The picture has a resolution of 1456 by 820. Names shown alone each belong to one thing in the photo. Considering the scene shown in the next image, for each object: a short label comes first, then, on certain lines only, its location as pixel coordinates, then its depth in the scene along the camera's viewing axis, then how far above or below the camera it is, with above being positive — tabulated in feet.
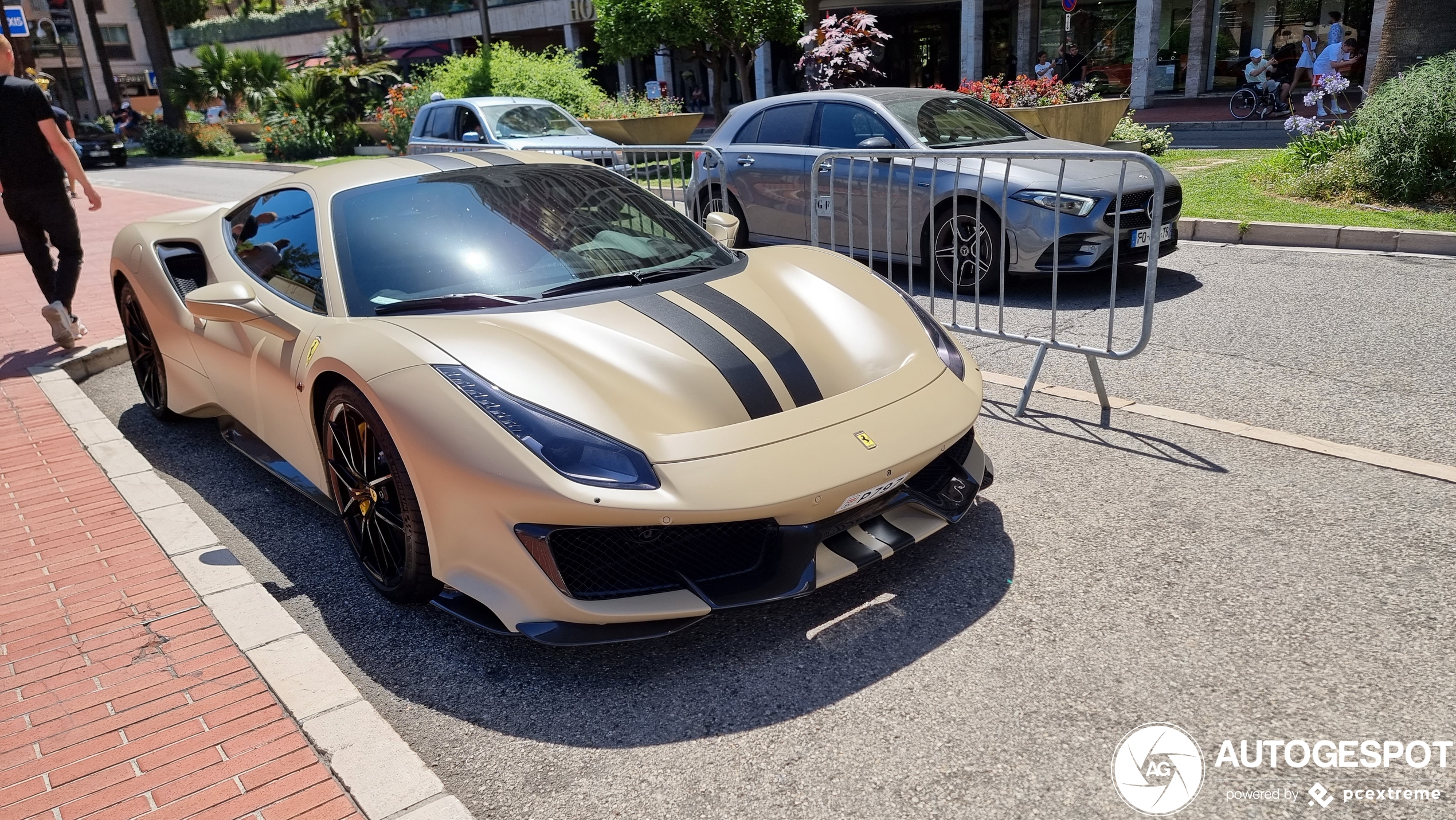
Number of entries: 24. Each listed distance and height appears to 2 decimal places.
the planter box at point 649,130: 62.34 -4.40
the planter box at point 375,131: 90.22 -4.90
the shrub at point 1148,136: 47.52 -5.11
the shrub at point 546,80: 69.15 -1.20
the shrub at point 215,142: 118.42 -6.62
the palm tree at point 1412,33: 34.37 -0.92
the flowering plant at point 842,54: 50.34 -0.56
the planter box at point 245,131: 124.36 -5.86
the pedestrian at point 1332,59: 59.93 -2.74
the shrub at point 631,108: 65.62 -3.24
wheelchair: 69.10 -5.68
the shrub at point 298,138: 95.09 -5.39
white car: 45.19 -2.70
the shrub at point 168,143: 127.54 -6.87
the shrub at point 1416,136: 29.63 -3.71
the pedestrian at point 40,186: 21.77 -1.89
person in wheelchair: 68.49 -4.26
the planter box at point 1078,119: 43.96 -3.84
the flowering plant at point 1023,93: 45.73 -2.65
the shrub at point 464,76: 72.08 -0.64
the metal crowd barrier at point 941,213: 22.70 -4.06
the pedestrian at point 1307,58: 69.87 -3.03
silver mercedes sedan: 23.11 -3.56
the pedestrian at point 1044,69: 73.80 -2.75
